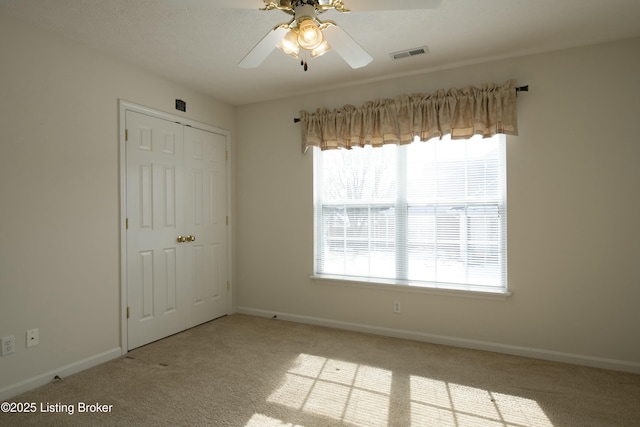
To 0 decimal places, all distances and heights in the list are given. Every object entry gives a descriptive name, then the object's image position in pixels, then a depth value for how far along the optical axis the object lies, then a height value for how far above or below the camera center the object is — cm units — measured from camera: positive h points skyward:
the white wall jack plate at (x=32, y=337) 244 -84
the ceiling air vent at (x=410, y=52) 290 +135
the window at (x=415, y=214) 313 +0
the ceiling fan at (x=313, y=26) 165 +95
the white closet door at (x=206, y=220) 374 -5
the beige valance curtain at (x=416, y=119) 297 +89
